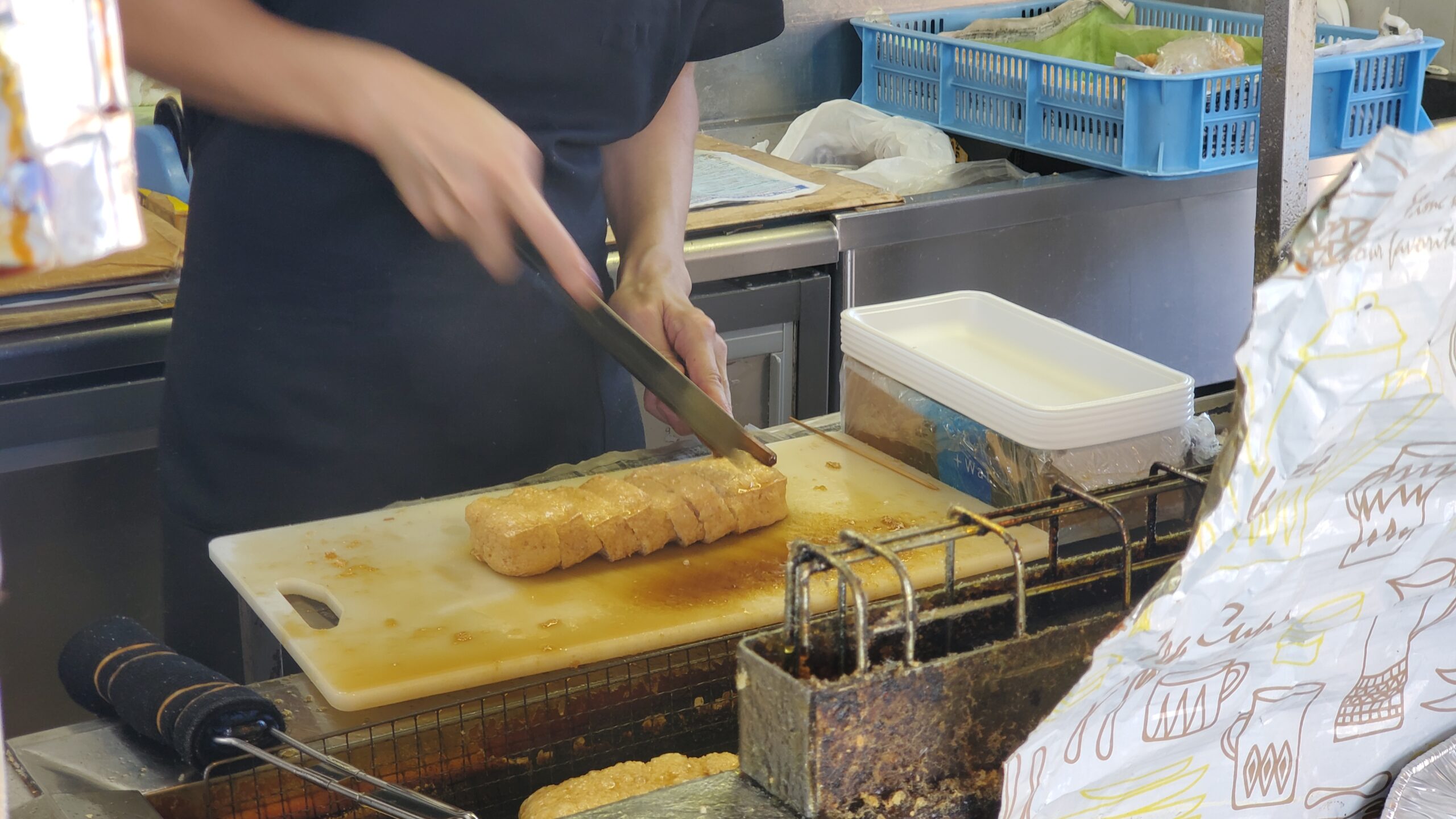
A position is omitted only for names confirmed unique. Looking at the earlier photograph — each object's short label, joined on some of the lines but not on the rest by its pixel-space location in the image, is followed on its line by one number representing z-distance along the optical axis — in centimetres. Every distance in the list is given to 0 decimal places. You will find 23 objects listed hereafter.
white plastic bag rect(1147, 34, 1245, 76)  251
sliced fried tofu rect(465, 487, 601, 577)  181
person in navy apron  208
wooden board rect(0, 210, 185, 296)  219
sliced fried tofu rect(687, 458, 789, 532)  186
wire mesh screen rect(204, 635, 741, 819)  162
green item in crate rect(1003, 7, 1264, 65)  284
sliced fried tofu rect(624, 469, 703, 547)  185
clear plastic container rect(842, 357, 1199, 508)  181
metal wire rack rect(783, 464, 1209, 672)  139
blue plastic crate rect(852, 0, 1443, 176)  245
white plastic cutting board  174
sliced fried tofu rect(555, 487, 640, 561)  184
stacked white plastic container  181
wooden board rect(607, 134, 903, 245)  239
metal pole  160
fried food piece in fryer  159
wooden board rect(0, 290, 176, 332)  217
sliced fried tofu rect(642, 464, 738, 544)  185
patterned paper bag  122
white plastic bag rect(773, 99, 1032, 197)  259
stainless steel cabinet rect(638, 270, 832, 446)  243
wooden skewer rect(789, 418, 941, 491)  192
